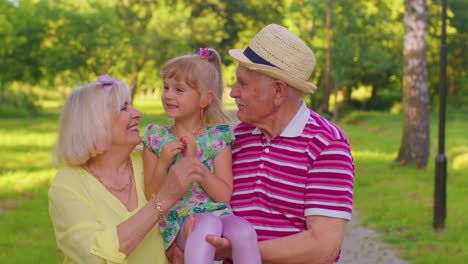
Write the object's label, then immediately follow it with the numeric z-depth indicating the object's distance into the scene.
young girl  3.54
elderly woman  3.50
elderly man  3.52
